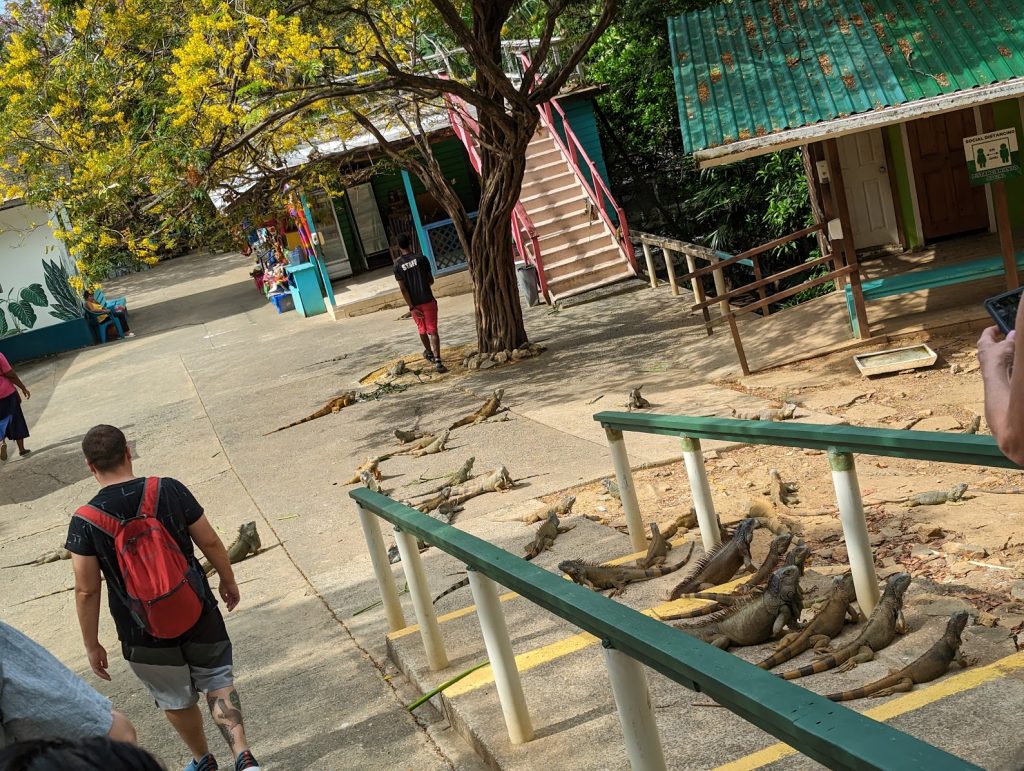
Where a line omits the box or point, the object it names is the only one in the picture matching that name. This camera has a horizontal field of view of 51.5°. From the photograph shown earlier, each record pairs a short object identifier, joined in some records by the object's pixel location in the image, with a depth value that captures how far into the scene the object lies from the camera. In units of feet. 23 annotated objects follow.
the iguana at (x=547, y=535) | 22.22
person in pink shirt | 46.03
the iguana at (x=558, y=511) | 25.66
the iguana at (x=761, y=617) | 14.33
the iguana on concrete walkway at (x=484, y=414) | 38.68
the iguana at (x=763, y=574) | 16.12
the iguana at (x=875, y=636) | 13.21
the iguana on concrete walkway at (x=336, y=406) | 44.60
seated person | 83.25
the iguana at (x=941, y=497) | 22.17
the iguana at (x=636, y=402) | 35.12
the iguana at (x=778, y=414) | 31.27
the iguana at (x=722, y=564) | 17.21
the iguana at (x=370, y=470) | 33.91
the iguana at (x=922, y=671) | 12.08
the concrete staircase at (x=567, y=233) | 61.00
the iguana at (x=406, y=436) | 37.32
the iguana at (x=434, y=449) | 35.99
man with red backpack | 14.70
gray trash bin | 61.11
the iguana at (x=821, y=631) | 13.98
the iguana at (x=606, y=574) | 18.03
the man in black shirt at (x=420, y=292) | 48.06
